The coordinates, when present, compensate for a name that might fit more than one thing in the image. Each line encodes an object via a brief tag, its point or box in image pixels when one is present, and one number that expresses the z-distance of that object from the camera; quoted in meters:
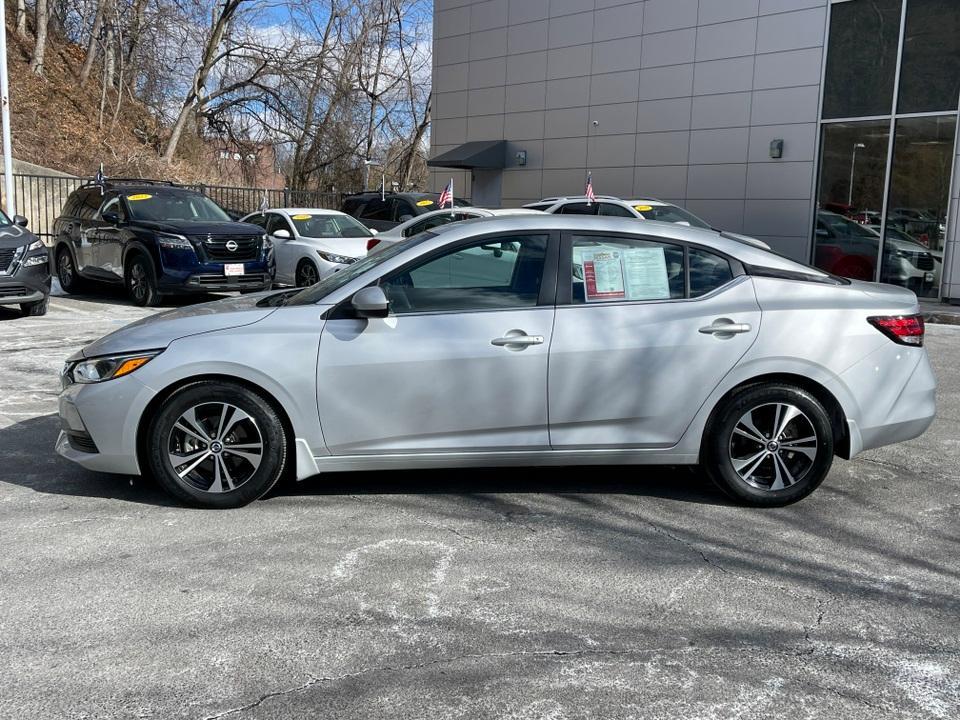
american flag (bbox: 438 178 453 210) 18.12
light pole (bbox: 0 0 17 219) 18.39
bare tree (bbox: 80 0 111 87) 31.03
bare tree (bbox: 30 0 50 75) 29.42
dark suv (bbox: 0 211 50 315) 12.02
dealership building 17.53
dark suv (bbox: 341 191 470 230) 19.69
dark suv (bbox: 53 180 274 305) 13.79
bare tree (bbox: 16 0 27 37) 31.52
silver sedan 4.91
